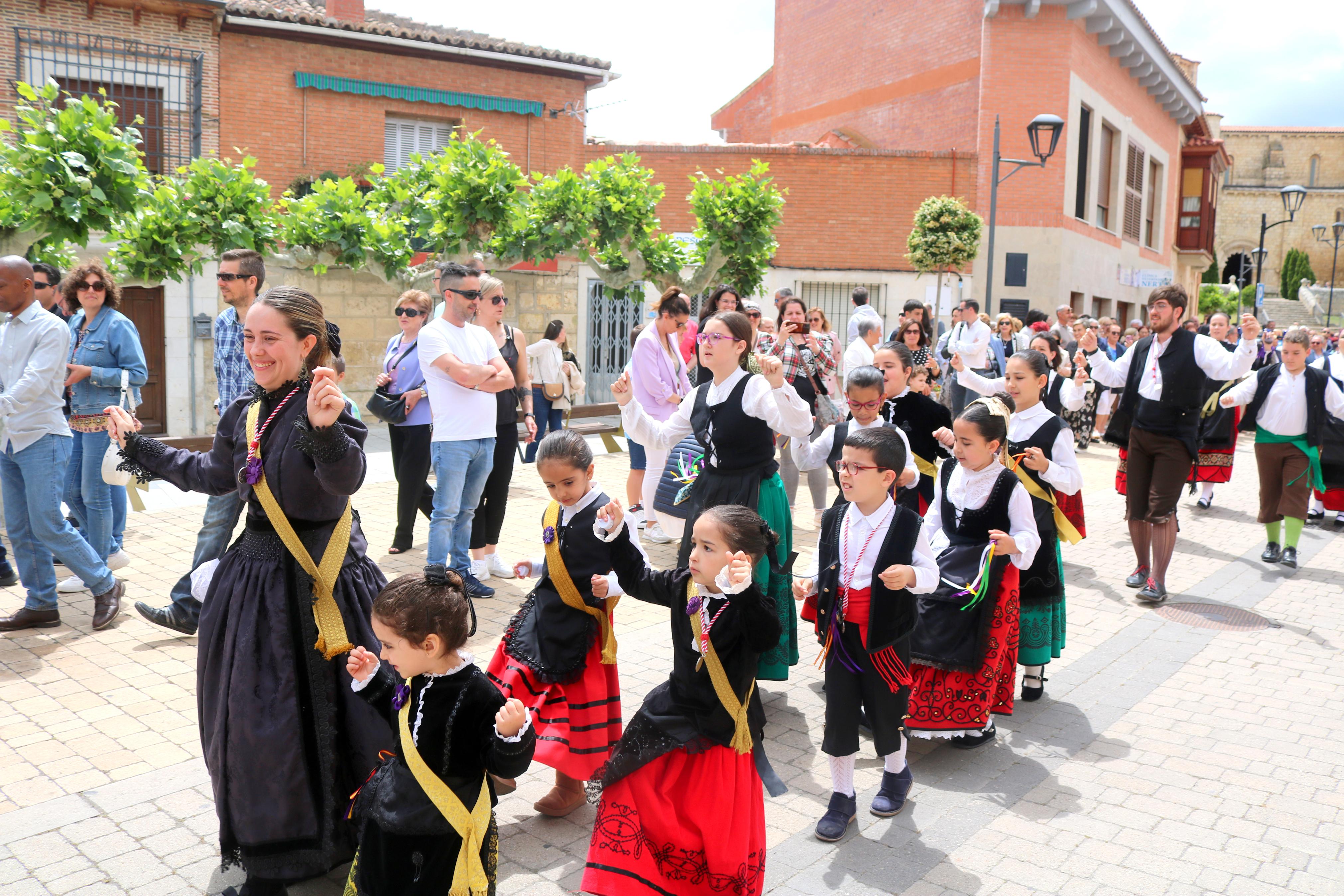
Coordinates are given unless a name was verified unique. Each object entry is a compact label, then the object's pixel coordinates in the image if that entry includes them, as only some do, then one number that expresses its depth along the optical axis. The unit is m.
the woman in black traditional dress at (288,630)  3.11
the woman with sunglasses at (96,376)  6.58
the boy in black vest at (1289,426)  8.53
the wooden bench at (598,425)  13.48
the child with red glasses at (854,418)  5.25
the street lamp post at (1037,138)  14.75
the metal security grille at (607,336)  19.03
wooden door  14.84
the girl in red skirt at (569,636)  3.79
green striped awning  19.17
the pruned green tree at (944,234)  19.03
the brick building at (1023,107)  22.30
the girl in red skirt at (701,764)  3.22
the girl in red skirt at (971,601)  4.55
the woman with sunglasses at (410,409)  7.36
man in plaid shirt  5.66
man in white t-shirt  6.40
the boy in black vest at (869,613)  3.91
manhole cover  6.91
